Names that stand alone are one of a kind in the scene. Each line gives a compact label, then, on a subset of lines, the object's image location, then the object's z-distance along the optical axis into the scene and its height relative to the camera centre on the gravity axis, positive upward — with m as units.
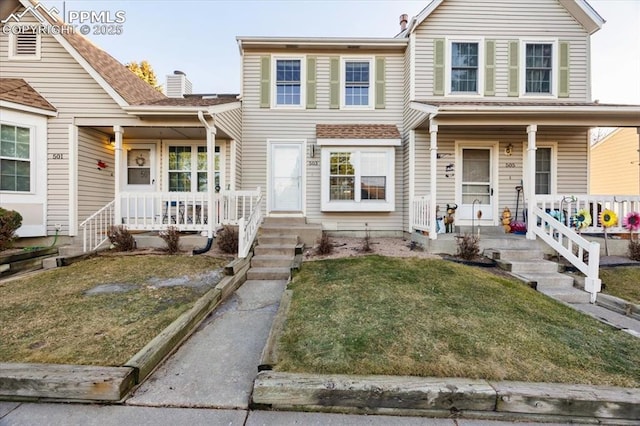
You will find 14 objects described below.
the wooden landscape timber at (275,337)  2.67 -1.34
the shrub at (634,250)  6.51 -0.84
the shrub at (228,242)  6.75 -0.78
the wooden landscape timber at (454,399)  2.26 -1.43
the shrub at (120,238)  6.83 -0.73
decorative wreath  8.77 +1.32
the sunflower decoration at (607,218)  6.57 -0.16
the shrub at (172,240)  6.76 -0.75
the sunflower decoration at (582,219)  6.66 -0.19
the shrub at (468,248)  6.32 -0.81
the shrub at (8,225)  5.90 -0.41
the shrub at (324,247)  6.61 -0.85
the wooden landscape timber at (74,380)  2.38 -1.40
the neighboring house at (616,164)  14.38 +2.35
